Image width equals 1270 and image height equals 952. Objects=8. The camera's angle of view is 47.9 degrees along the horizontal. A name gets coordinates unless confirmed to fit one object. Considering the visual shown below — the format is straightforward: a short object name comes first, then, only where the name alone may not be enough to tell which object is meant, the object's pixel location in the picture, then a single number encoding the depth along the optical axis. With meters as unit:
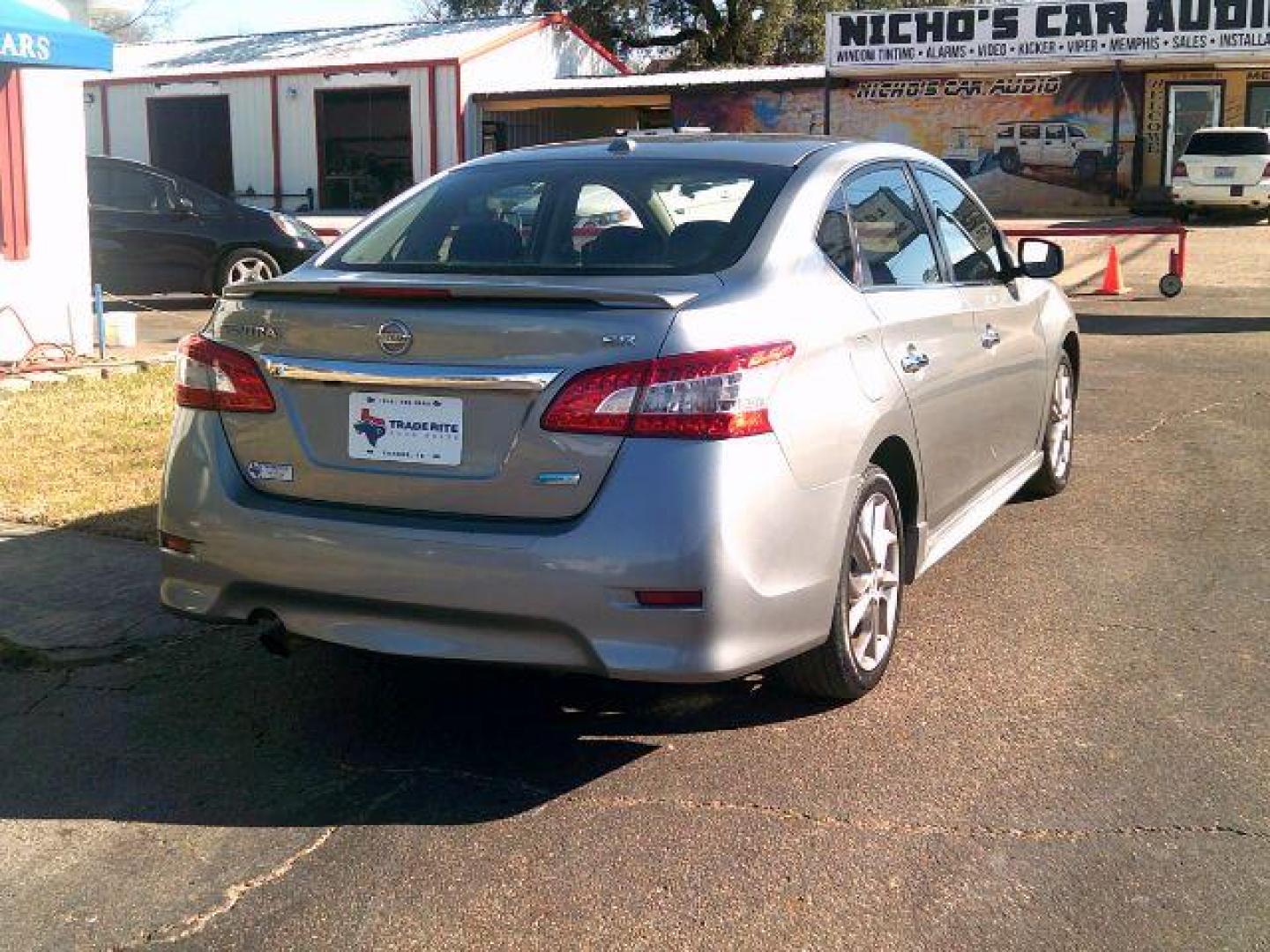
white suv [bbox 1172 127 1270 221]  27.16
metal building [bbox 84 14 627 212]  34.91
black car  14.98
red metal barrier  15.28
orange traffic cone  16.55
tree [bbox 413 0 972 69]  46.34
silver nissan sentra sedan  3.60
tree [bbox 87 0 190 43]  64.63
